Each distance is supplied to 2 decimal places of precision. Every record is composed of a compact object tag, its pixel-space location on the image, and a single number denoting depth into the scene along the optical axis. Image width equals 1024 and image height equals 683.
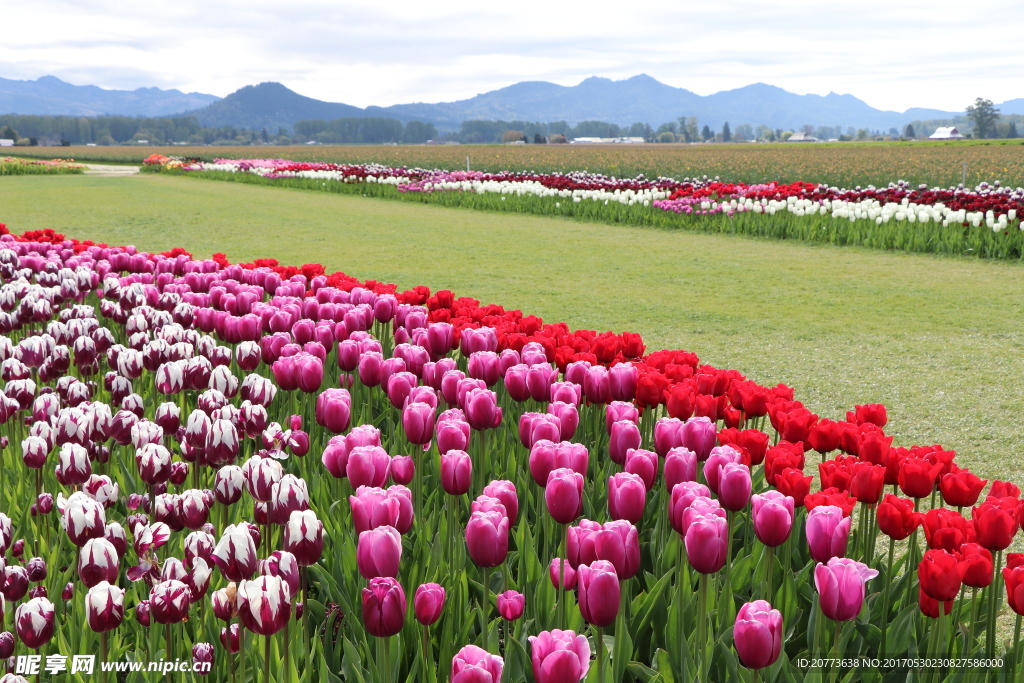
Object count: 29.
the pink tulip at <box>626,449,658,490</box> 2.82
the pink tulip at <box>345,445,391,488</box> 2.69
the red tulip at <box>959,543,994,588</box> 2.25
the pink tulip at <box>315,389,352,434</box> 3.48
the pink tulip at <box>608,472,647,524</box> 2.47
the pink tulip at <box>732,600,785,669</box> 1.87
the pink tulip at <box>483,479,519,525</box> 2.52
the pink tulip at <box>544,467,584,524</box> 2.49
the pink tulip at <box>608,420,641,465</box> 3.08
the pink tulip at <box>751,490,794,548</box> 2.39
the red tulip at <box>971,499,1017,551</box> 2.39
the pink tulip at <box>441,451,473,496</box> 2.73
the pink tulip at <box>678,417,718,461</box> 3.13
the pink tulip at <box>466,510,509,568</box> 2.25
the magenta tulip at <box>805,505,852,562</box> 2.22
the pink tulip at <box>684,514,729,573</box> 2.16
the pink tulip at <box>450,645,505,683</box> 1.69
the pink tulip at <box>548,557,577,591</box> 2.36
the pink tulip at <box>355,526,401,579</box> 2.06
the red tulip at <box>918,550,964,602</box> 2.20
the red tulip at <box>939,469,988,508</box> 2.78
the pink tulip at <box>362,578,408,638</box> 1.94
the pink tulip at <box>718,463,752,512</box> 2.64
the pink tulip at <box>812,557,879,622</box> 2.04
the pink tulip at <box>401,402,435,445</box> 3.19
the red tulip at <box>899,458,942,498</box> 2.85
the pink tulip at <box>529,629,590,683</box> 1.72
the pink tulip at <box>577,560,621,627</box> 1.94
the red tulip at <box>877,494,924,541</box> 2.58
